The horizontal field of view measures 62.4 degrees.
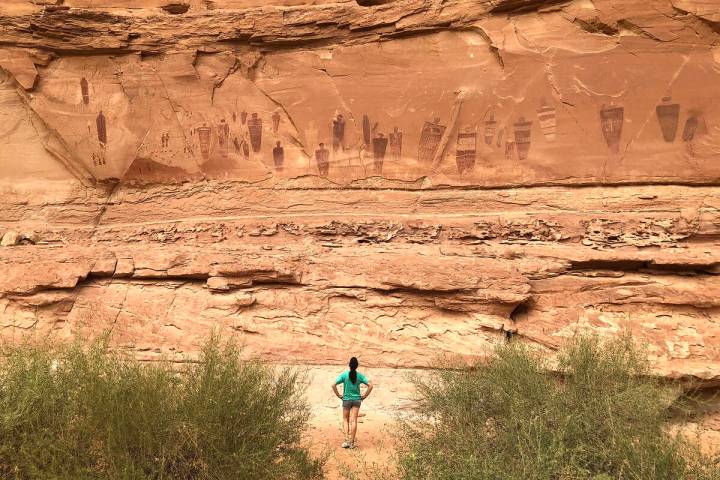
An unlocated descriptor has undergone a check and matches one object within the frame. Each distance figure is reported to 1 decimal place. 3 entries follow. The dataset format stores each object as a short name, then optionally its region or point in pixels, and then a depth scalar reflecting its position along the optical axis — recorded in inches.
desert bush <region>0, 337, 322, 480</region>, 173.0
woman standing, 250.4
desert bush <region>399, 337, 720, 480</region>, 176.4
